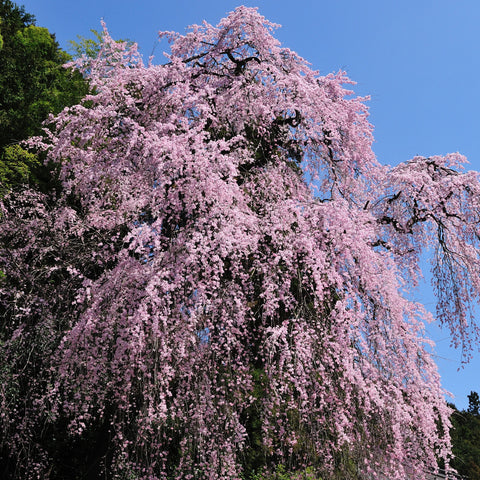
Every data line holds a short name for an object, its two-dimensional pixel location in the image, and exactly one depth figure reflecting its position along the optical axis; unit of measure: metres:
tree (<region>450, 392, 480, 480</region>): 24.21
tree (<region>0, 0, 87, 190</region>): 12.99
